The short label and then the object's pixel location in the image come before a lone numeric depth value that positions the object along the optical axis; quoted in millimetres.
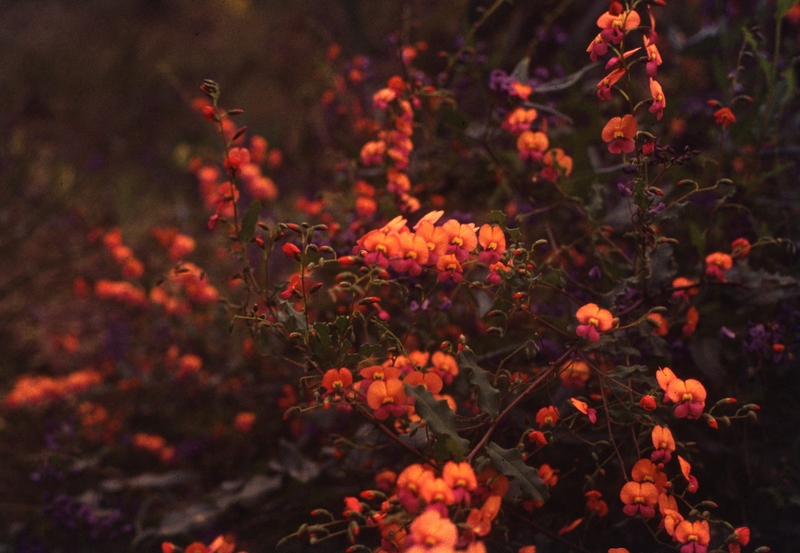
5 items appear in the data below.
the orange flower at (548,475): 754
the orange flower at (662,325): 793
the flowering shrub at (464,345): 668
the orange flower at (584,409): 669
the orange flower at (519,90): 951
